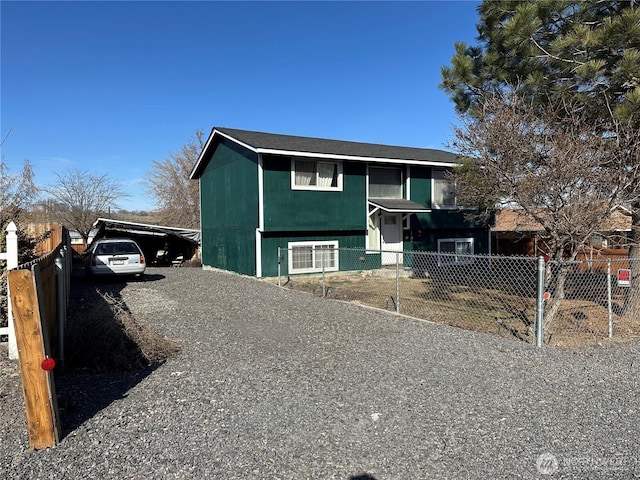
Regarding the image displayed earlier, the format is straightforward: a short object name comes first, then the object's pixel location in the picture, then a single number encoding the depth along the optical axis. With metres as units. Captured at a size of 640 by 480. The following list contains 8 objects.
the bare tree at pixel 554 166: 6.93
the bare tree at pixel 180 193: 38.22
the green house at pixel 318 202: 14.73
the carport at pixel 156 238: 21.38
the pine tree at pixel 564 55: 7.29
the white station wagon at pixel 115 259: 13.62
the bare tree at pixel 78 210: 33.25
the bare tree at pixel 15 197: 8.93
